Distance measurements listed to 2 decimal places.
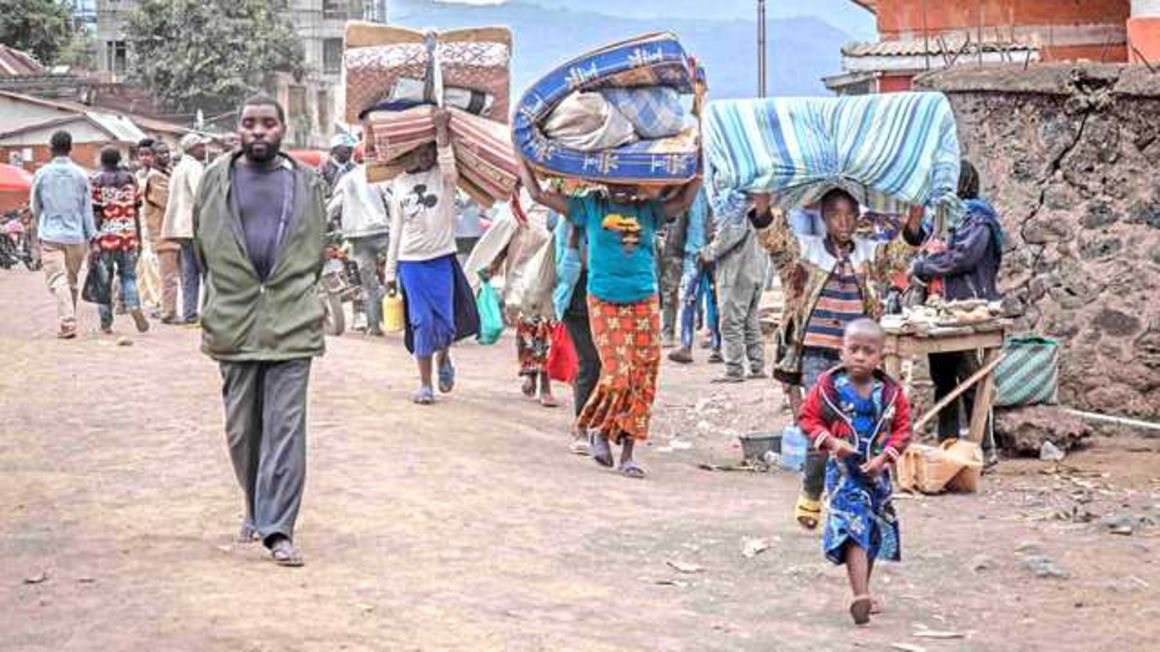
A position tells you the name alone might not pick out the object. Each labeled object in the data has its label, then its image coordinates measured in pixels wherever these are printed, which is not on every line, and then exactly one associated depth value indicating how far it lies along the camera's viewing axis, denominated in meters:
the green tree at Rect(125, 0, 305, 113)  56.47
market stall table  9.95
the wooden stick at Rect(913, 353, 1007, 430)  10.12
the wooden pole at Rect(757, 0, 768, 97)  31.73
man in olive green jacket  7.23
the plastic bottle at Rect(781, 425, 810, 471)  10.48
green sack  10.96
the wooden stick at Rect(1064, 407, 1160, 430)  10.86
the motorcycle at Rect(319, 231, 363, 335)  17.72
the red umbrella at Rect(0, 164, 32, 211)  39.91
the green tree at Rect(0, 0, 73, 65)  51.97
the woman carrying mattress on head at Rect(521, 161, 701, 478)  9.87
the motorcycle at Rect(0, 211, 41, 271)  37.46
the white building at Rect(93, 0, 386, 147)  68.25
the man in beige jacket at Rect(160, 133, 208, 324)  16.56
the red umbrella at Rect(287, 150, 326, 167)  40.93
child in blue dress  6.81
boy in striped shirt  9.25
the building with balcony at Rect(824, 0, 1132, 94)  18.95
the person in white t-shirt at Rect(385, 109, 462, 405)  11.73
